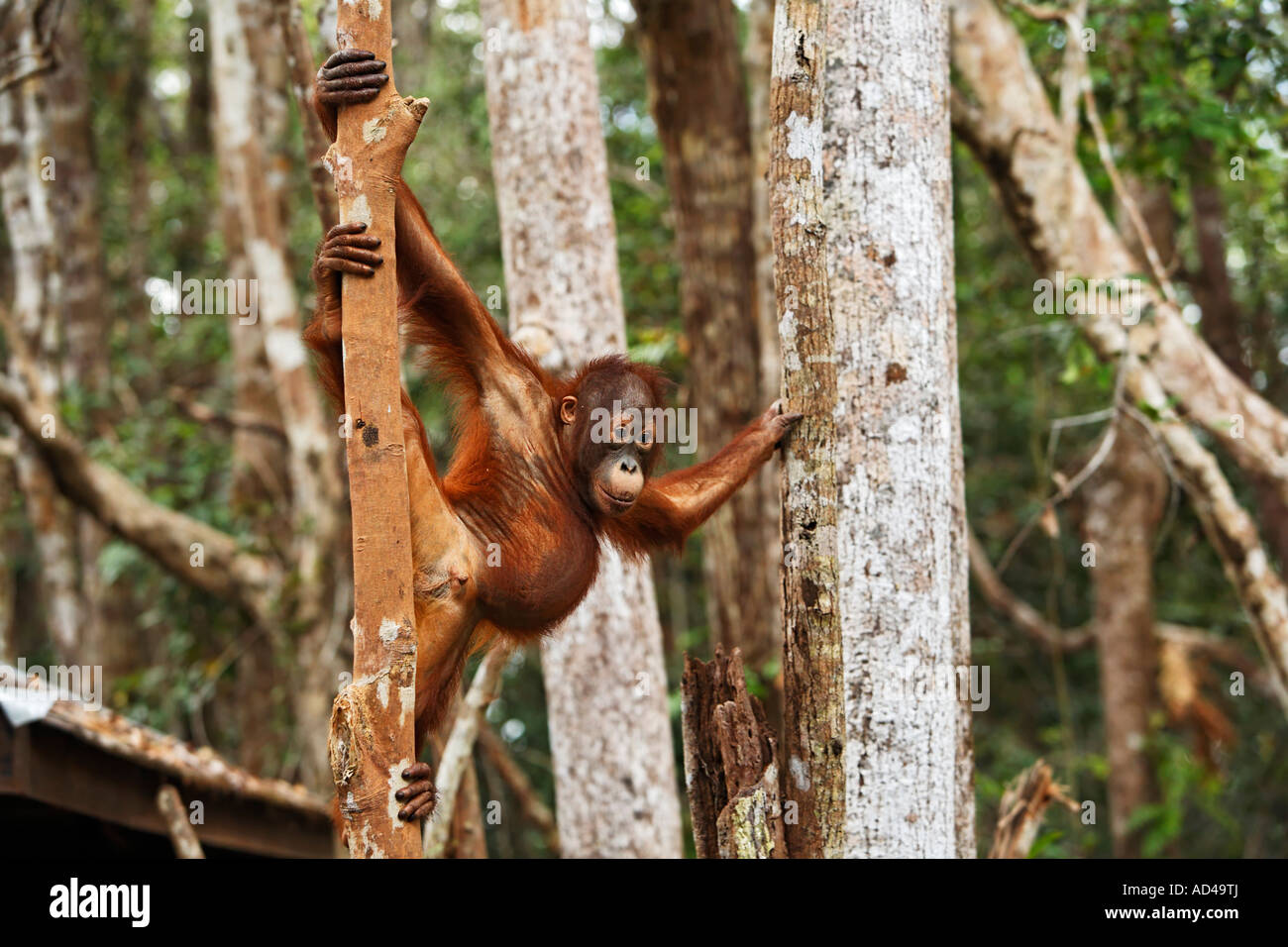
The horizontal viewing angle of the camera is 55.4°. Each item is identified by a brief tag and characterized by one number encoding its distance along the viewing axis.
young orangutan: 3.75
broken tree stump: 3.50
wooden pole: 2.85
